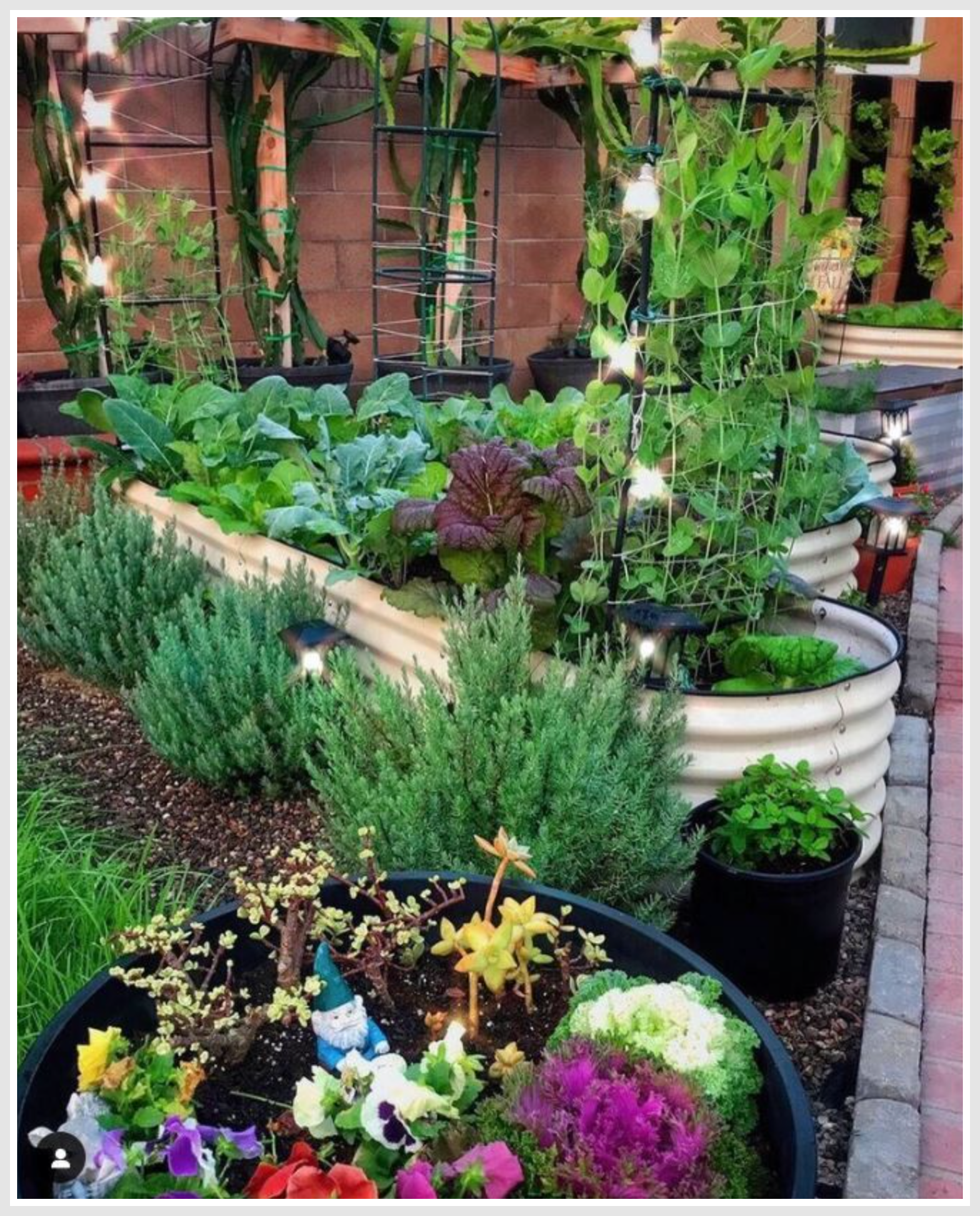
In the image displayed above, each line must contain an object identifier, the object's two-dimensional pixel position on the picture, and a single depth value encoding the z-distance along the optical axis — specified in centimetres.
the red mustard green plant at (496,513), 277
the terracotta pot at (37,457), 473
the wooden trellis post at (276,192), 570
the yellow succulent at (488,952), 171
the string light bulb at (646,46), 250
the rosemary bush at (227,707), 293
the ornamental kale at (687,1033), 156
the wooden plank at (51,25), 487
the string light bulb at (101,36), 512
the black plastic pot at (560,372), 681
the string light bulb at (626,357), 262
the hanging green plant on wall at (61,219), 518
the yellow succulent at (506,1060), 161
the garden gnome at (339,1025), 168
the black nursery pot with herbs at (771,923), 226
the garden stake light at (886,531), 407
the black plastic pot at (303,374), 573
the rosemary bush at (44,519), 403
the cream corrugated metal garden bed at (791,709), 256
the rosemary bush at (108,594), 355
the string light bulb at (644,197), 235
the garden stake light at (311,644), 291
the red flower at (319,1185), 135
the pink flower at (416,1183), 134
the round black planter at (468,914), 143
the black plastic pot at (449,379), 591
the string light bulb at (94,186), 510
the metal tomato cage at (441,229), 555
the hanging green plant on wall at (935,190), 839
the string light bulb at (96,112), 515
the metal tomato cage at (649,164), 248
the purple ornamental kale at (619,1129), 136
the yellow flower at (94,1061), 150
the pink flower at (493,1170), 135
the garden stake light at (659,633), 261
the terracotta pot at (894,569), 475
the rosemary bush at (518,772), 219
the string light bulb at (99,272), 492
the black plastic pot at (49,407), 508
